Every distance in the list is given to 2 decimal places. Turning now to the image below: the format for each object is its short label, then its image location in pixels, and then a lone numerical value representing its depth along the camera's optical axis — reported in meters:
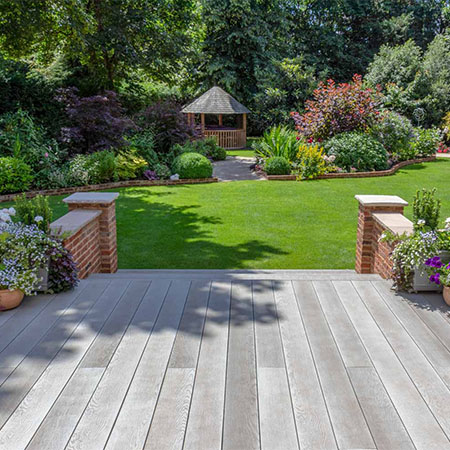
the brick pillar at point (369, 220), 4.74
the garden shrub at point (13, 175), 9.55
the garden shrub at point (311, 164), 11.91
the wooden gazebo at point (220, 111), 18.72
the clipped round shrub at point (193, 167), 11.75
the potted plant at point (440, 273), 3.63
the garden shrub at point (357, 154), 12.84
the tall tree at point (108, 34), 9.94
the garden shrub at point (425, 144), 15.41
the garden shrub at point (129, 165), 11.45
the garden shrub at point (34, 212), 4.05
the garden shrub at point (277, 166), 11.98
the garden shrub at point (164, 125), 13.65
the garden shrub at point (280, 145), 12.67
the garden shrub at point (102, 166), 10.86
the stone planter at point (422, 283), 3.84
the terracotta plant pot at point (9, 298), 3.54
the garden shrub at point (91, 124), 11.69
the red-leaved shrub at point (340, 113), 13.69
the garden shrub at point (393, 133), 14.21
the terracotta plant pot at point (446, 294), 3.64
